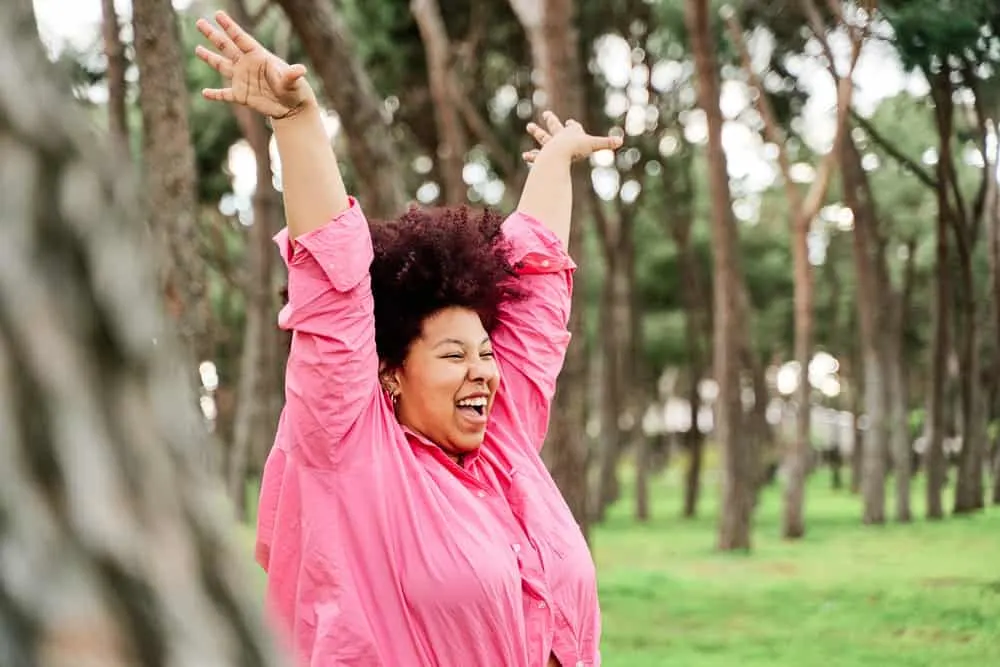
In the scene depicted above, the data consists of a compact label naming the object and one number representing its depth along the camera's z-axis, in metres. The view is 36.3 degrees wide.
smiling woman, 2.86
